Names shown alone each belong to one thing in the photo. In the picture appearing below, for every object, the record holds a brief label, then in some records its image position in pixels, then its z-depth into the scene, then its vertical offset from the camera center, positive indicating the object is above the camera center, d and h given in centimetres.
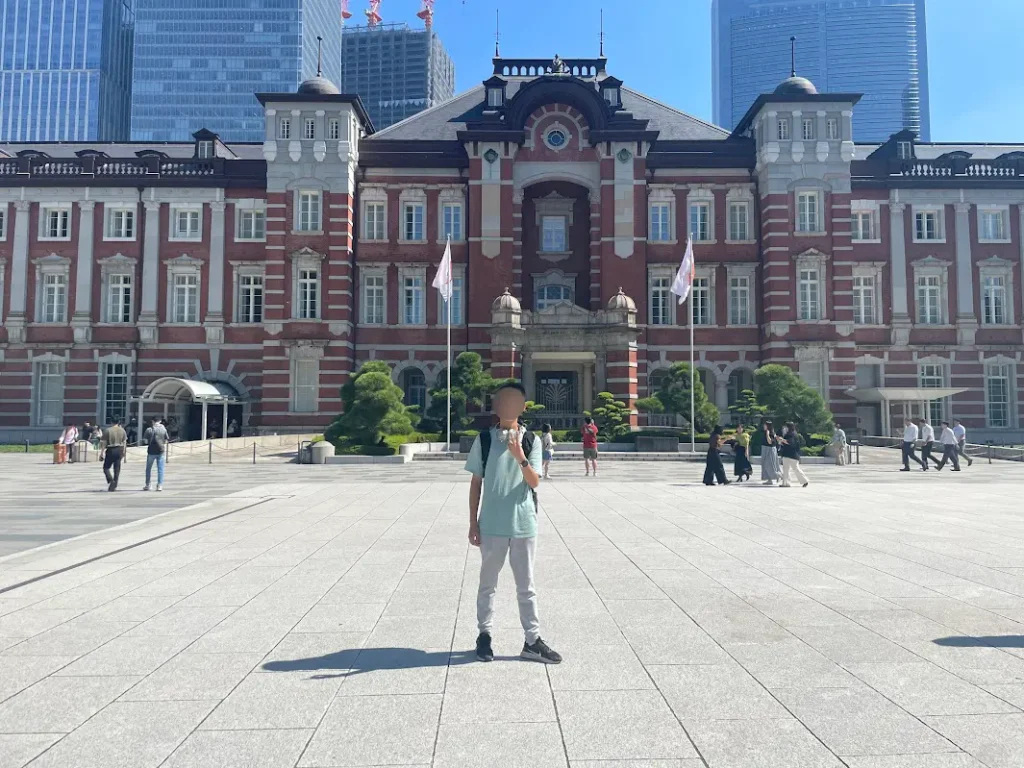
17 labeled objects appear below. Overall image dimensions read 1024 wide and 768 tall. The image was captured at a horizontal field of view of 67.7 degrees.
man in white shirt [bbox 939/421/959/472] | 2385 -63
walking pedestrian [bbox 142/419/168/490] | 1634 -61
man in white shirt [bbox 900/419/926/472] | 2369 -46
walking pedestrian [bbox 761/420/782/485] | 1878 -92
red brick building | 3734 +827
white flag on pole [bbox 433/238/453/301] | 3192 +617
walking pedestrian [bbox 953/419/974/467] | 2772 -38
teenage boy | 504 -61
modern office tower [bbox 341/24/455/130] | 15888 +7386
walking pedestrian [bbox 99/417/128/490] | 1658 -71
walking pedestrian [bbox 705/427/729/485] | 1838 -98
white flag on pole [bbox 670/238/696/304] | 3048 +580
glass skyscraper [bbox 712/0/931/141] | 18162 +8978
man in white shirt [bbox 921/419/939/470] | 2381 -62
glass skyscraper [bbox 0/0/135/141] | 13112 +6020
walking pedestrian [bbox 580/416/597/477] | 2162 -63
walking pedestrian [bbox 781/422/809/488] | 1794 -76
